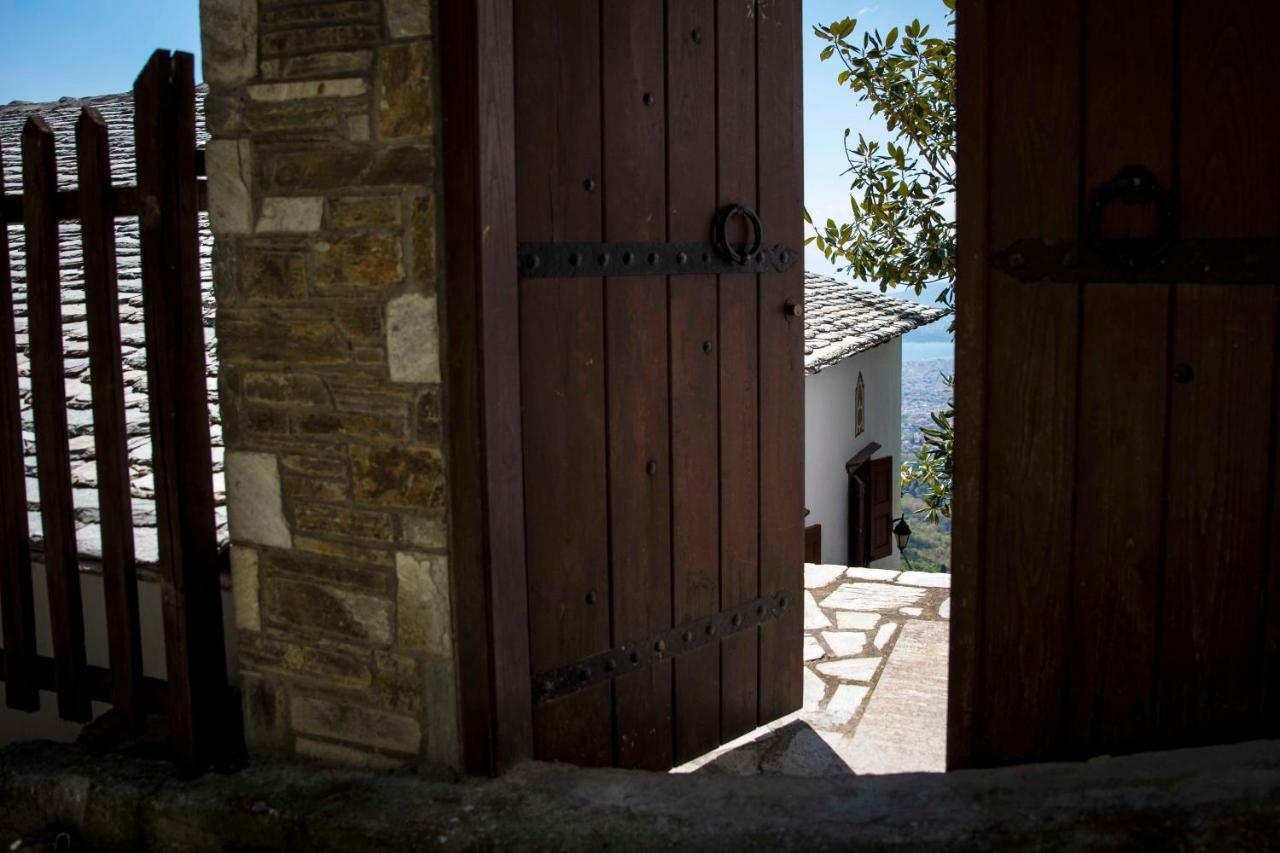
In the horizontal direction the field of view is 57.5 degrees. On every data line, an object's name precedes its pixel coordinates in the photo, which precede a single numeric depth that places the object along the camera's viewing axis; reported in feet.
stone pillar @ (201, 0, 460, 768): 8.25
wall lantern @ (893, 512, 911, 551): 38.45
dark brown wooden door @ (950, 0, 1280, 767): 7.14
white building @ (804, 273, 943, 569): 35.22
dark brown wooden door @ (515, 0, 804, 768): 8.91
